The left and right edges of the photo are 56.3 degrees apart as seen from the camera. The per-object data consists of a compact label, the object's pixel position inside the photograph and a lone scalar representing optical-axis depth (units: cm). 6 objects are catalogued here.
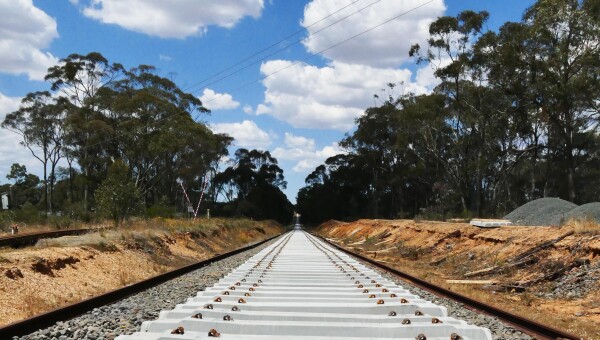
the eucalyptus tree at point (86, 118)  5206
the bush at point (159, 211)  3448
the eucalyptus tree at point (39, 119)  5531
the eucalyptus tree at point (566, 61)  3281
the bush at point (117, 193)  2606
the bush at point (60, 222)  2944
